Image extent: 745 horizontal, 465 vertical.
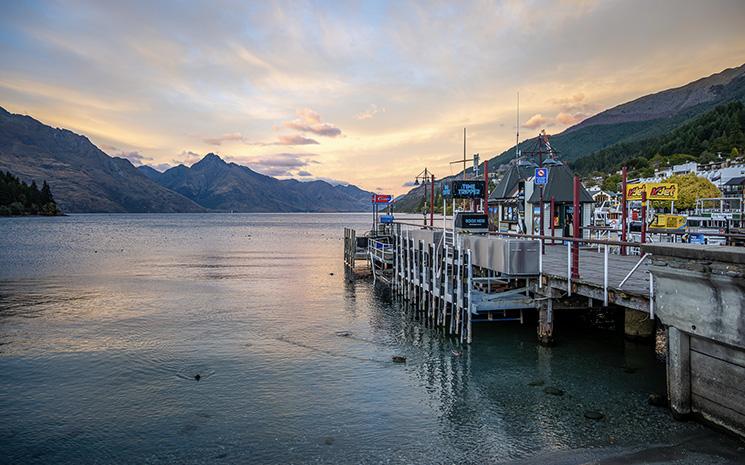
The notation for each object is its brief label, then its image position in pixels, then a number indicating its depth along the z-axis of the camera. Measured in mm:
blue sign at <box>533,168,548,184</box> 20928
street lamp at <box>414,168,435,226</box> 35275
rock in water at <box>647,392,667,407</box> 11985
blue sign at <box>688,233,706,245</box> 23328
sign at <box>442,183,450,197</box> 23492
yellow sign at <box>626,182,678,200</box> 24130
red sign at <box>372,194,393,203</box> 49000
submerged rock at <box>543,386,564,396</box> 13352
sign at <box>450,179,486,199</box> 22500
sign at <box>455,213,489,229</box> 22562
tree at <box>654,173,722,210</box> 57819
